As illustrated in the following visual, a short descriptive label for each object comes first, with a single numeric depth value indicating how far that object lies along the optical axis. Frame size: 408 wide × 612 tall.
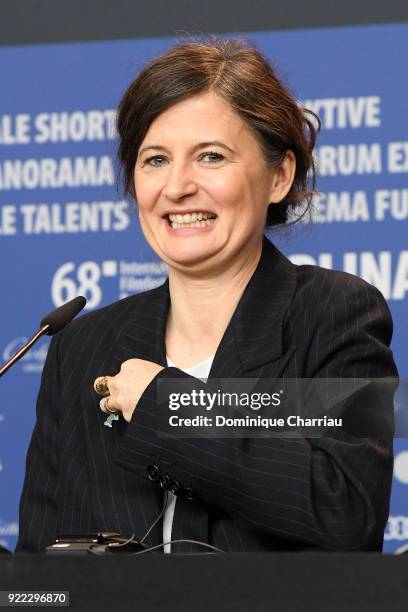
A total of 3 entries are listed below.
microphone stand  4.08
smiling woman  4.16
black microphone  4.17
